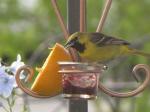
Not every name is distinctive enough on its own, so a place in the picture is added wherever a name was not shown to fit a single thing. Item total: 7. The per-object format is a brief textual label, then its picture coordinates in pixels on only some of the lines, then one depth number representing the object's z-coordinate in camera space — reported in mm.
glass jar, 4477
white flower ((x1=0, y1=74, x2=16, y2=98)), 4648
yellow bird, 4749
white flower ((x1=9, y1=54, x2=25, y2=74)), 4850
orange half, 4691
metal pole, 4754
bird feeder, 4504
